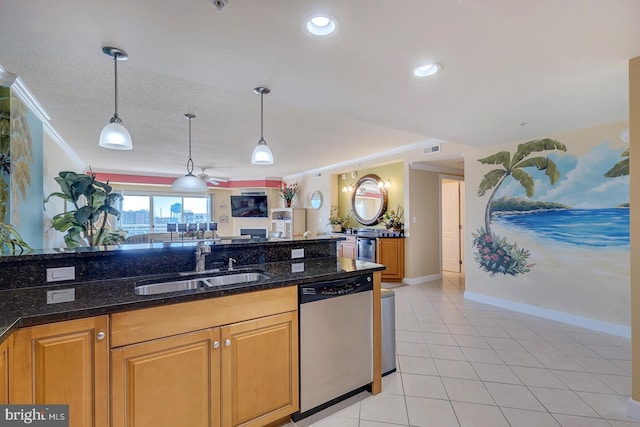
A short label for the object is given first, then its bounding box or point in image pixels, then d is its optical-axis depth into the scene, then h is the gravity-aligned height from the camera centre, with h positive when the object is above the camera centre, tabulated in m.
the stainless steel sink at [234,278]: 1.93 -0.44
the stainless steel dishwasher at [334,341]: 1.80 -0.85
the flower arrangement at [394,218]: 5.43 -0.07
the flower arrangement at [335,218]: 6.80 -0.07
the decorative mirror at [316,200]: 7.59 +0.42
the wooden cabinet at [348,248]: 5.68 -0.67
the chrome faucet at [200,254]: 1.99 -0.26
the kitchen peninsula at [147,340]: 1.15 -0.57
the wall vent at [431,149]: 4.68 +1.10
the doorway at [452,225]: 6.39 -0.25
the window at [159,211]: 7.99 +0.17
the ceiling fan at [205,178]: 6.26 +0.85
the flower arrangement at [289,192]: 8.31 +0.69
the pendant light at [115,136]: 1.99 +0.57
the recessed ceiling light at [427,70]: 1.89 +0.99
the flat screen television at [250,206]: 8.91 +0.31
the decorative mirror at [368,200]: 5.88 +0.31
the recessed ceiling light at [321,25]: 1.46 +1.00
